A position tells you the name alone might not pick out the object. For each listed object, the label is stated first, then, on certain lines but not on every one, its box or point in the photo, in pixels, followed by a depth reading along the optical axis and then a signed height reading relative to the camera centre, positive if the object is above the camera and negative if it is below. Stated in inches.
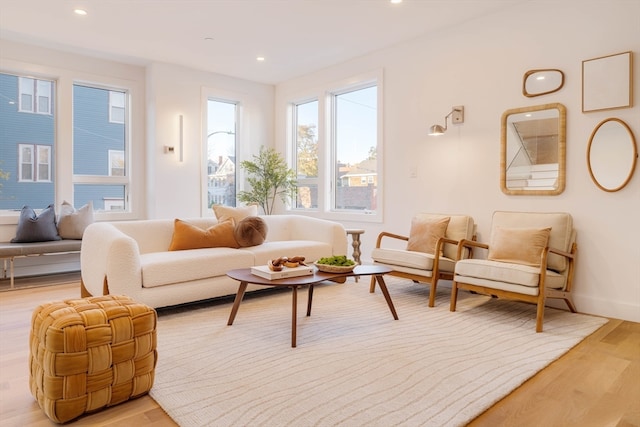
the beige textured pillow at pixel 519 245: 130.3 -13.9
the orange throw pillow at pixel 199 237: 149.6 -13.5
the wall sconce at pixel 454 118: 166.6 +34.4
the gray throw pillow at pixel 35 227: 176.4 -12.0
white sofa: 117.4 -19.7
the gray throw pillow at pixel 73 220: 186.1 -9.4
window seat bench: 162.6 -20.3
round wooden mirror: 125.9 +15.4
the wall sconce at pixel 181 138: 224.5 +34.3
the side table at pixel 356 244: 183.6 -19.2
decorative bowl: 116.9 -19.2
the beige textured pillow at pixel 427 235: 158.2 -12.8
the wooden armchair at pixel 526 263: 117.5 -19.1
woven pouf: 66.2 -26.4
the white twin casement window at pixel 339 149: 212.8 +29.9
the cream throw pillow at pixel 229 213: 169.0 -5.1
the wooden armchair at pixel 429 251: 143.3 -18.6
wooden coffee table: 103.9 -21.0
